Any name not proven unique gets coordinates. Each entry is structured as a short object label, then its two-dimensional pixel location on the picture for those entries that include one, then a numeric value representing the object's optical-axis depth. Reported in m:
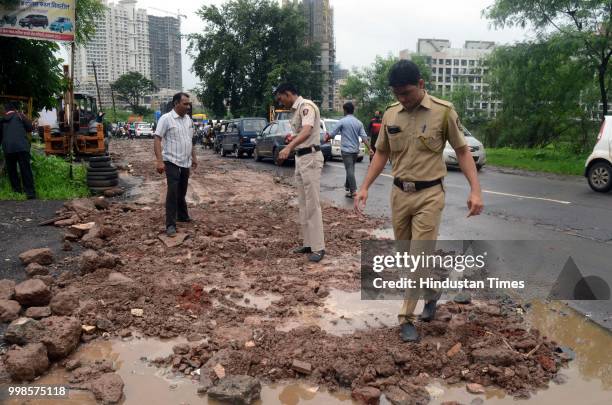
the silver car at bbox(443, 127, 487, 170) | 16.48
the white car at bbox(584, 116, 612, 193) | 11.24
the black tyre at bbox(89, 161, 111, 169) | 10.41
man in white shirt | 6.87
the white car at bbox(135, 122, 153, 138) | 50.81
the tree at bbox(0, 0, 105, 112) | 10.62
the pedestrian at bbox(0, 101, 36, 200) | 8.95
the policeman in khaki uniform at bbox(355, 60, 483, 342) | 3.58
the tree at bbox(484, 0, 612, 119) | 16.42
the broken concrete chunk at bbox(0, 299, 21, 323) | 4.05
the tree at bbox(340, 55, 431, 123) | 64.38
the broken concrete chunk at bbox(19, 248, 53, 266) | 5.43
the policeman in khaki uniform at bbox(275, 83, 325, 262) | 5.65
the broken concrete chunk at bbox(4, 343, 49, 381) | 3.23
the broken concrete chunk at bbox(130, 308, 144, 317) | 4.25
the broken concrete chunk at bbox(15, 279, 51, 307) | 4.23
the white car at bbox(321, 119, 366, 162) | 19.36
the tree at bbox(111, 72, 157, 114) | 70.00
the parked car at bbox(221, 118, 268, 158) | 22.06
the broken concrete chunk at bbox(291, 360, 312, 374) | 3.31
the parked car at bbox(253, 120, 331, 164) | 17.94
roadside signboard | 9.31
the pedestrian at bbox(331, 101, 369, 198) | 10.27
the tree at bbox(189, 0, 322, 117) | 41.41
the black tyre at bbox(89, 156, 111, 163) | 10.38
